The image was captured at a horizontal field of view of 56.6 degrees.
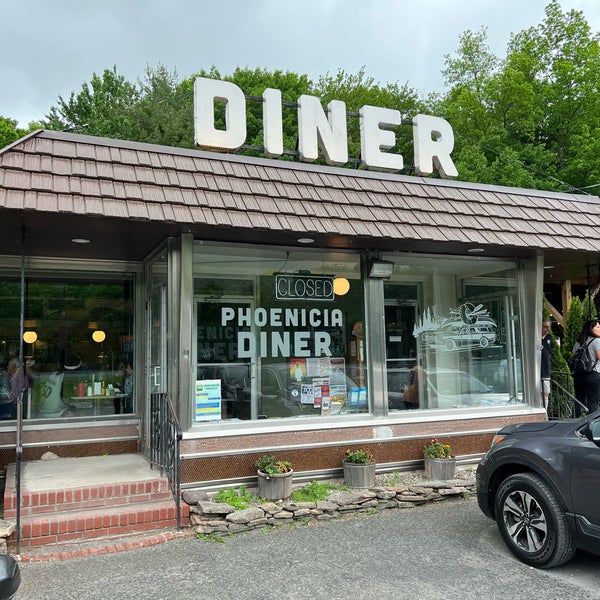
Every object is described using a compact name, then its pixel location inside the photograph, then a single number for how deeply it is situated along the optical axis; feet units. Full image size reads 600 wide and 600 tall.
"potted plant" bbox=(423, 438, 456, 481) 21.53
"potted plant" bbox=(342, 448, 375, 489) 20.31
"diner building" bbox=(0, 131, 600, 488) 19.17
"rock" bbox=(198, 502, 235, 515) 17.20
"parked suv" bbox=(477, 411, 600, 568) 13.16
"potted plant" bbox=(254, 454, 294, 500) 18.88
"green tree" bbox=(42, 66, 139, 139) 80.18
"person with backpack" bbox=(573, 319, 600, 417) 28.07
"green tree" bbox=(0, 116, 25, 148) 76.54
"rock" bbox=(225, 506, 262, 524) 17.20
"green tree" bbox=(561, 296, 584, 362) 40.95
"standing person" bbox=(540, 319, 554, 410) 27.96
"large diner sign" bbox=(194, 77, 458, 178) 23.75
